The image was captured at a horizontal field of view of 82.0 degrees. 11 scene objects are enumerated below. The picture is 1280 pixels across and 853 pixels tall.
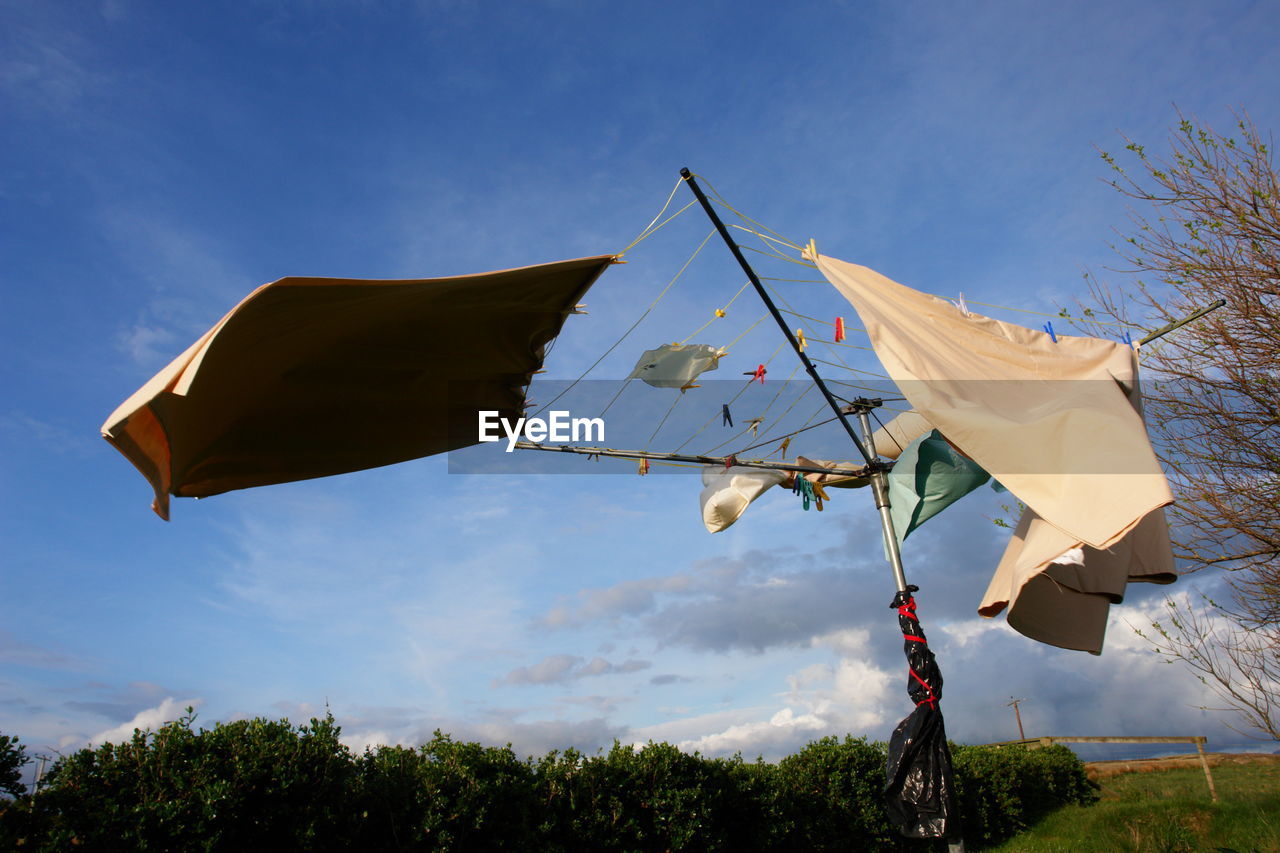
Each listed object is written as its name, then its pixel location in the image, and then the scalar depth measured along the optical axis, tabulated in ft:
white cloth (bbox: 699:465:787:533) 20.10
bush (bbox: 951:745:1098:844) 29.19
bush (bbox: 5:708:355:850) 11.14
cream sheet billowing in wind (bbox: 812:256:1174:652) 10.52
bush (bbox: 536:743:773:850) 16.80
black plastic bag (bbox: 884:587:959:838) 15.81
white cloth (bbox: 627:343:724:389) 17.88
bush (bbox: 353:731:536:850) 14.26
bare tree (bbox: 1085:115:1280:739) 19.08
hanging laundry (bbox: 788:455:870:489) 20.62
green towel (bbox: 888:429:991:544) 18.19
